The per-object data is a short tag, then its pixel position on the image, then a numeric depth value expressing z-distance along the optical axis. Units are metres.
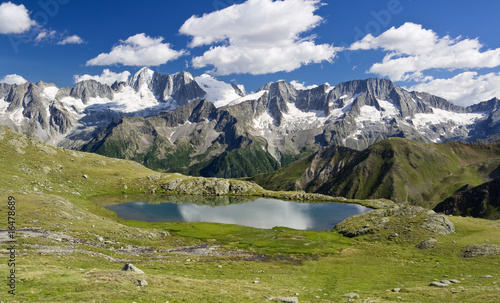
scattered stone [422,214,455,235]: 81.76
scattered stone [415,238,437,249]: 71.55
